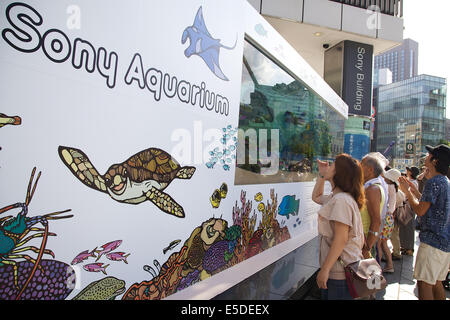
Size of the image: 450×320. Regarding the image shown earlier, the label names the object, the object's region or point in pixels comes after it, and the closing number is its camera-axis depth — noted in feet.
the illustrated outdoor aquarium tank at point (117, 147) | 4.93
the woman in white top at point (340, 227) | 6.84
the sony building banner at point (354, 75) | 43.98
